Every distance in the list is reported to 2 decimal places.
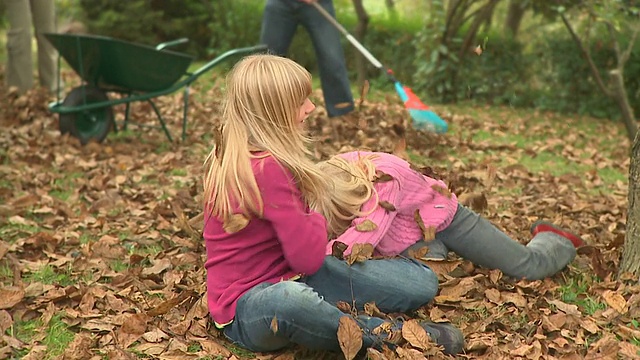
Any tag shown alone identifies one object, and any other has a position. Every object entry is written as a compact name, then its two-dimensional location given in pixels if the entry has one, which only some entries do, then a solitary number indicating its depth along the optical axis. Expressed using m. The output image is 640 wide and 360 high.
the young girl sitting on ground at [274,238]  2.45
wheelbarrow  5.71
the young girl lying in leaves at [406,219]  2.88
